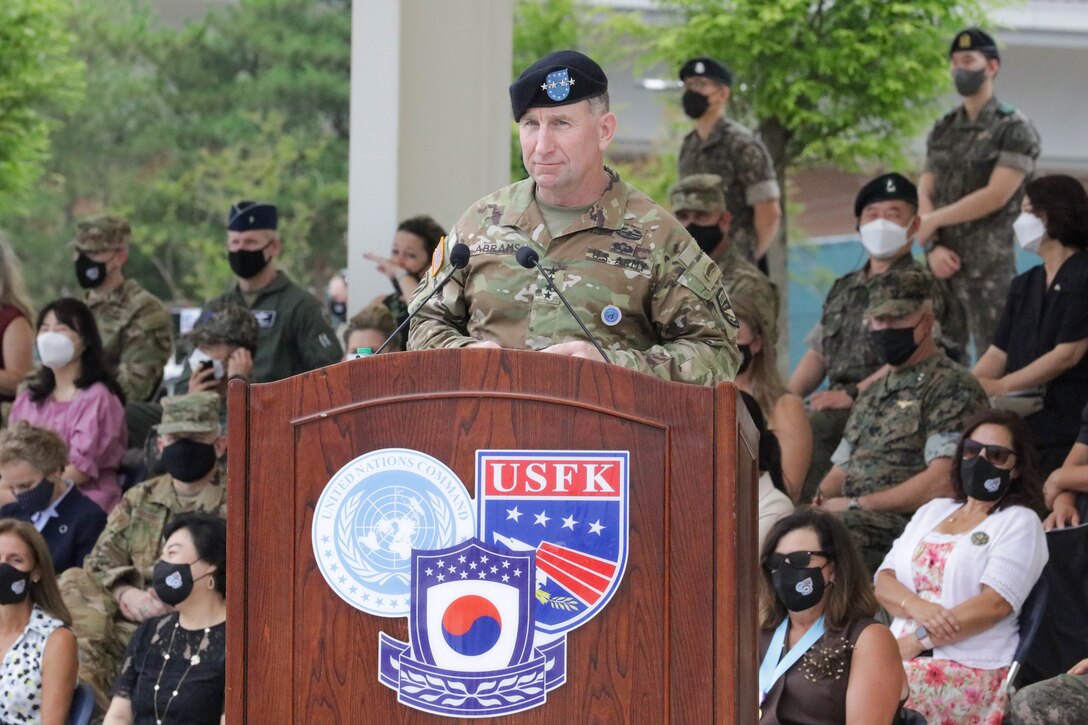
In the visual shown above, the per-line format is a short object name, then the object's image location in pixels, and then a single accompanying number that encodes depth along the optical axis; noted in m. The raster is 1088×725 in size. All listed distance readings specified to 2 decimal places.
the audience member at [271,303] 13.73
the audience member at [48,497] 12.05
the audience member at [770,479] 10.12
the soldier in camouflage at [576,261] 5.62
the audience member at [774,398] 11.54
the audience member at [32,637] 9.92
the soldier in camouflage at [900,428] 11.01
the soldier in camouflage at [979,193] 14.41
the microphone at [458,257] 5.53
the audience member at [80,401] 12.95
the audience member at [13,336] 14.36
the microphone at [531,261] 5.25
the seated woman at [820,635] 8.06
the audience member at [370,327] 12.71
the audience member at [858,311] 12.90
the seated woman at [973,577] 9.30
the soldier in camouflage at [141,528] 11.32
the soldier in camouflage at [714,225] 13.46
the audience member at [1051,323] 11.87
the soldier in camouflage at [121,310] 14.53
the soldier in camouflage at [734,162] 15.72
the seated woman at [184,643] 9.42
